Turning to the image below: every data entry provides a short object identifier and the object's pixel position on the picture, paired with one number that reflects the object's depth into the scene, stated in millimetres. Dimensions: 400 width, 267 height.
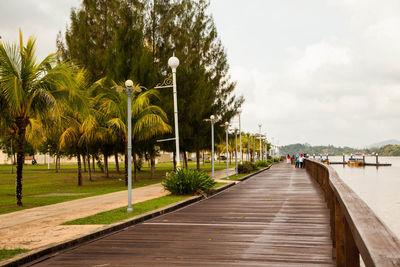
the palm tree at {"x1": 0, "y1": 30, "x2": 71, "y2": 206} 14820
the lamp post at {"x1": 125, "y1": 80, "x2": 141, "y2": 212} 12941
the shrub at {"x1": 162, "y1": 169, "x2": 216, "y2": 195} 18484
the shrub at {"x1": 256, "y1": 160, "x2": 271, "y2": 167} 60281
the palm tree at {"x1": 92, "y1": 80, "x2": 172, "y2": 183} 25669
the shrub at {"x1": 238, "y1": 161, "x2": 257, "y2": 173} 41781
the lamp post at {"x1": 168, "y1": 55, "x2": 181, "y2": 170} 19758
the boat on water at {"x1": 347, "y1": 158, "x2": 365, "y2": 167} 125481
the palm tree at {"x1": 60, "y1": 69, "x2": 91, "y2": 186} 16406
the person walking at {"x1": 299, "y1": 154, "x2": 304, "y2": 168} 59169
